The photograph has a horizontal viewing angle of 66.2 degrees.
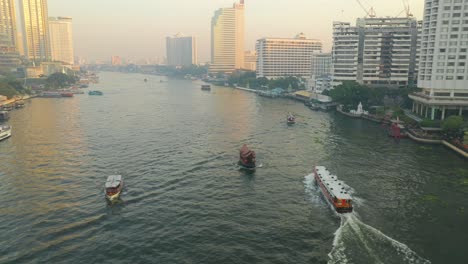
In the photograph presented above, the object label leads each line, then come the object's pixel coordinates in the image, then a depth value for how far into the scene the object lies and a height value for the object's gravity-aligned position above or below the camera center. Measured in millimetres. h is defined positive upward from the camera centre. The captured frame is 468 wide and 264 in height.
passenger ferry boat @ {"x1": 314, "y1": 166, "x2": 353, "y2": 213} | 40344 -14289
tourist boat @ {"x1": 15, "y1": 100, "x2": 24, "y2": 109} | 129325 -12400
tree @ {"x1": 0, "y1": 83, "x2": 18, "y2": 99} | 142462 -8399
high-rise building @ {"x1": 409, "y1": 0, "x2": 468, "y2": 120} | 90500 +2529
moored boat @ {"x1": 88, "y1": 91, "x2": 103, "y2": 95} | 179525 -11423
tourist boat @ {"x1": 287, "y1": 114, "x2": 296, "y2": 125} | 100256 -13910
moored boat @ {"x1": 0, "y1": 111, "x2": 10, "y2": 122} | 100812 -12875
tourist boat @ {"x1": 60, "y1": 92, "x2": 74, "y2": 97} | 173875 -11587
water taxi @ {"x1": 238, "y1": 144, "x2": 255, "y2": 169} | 57688 -14386
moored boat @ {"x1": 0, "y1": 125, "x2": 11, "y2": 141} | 76662 -13378
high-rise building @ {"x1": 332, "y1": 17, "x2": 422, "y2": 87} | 141375 +7461
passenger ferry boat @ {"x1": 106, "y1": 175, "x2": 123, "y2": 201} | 43938 -14396
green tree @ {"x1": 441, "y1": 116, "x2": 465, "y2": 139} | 74688 -11872
